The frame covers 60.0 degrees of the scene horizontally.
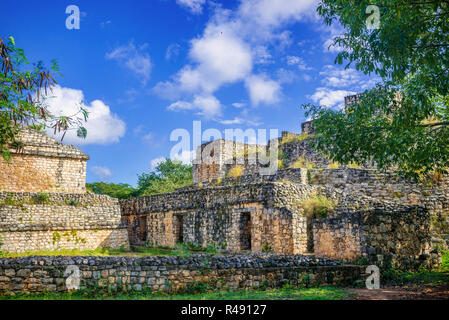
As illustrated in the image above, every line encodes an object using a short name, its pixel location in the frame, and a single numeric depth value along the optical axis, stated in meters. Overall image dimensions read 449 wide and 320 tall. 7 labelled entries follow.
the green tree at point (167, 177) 41.98
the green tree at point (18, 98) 10.92
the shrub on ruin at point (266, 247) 13.59
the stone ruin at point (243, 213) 10.95
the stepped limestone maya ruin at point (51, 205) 16.98
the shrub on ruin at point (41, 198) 18.25
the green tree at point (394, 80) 8.18
